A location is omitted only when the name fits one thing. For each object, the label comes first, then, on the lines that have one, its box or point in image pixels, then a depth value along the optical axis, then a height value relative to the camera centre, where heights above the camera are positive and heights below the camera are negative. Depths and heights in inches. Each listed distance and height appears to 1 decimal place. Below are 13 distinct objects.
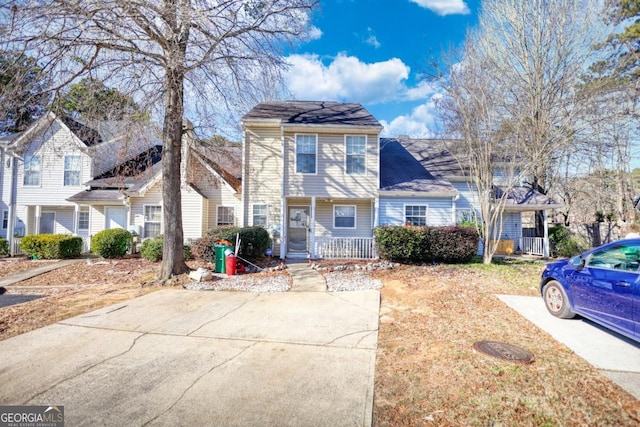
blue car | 149.3 -38.1
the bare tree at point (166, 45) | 263.1 +178.8
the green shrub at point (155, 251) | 470.0 -50.6
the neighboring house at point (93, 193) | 542.6 +52.9
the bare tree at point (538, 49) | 526.0 +326.5
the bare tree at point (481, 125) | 404.8 +139.3
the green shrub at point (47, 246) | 510.3 -47.9
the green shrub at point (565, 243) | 595.5 -42.1
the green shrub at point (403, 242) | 406.0 -28.6
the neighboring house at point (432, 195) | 498.3 +48.3
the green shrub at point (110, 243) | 495.2 -40.6
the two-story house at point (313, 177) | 486.9 +75.4
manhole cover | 146.8 -68.6
